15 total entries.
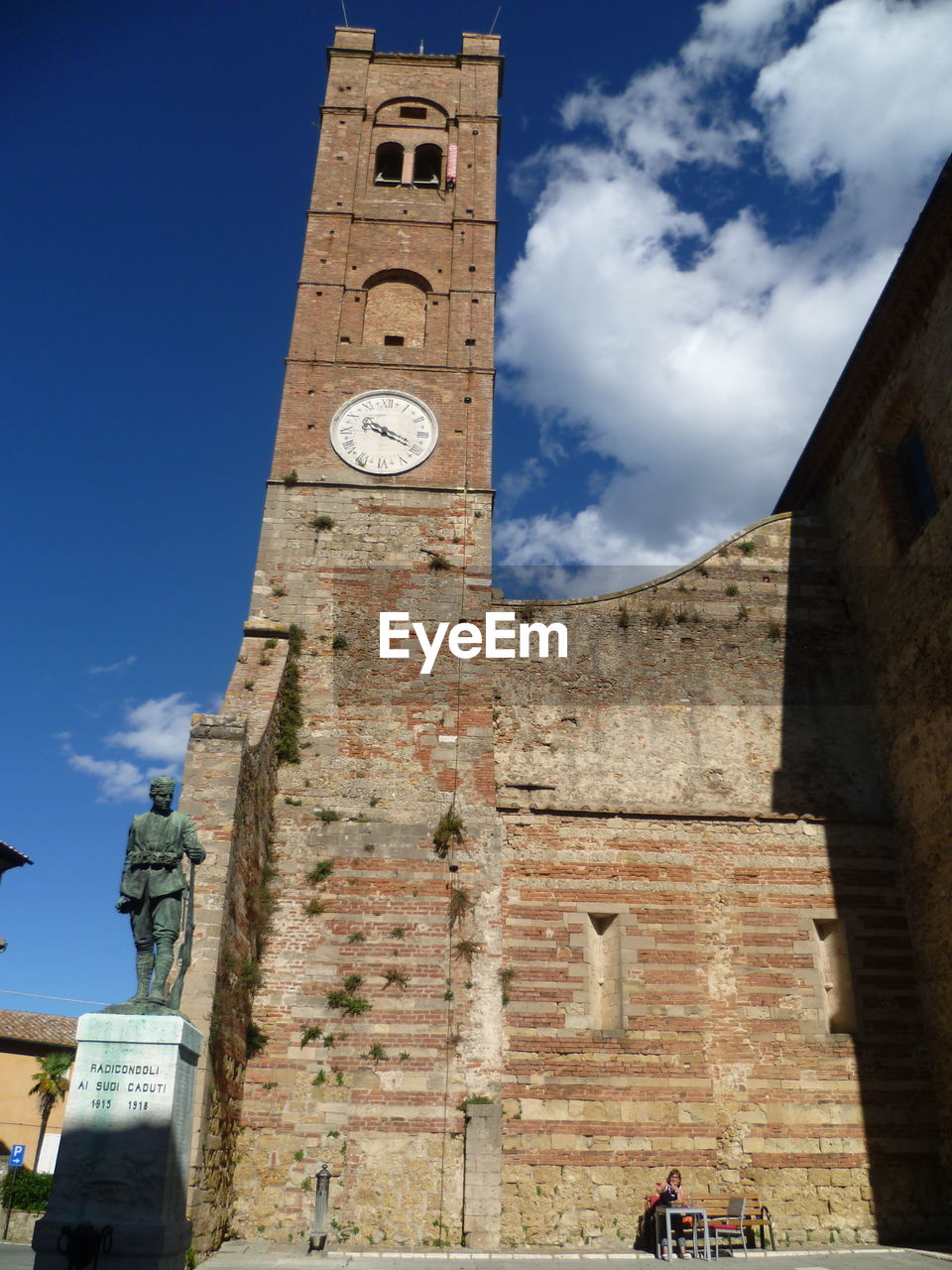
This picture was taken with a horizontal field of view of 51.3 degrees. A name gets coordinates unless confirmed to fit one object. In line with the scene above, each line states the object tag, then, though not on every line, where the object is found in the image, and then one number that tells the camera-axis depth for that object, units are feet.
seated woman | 35.61
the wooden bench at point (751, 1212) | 36.70
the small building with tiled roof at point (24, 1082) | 103.81
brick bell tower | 36.55
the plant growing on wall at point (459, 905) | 41.65
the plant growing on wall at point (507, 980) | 40.50
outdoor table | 34.45
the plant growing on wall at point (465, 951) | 40.93
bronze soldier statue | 26.08
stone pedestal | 22.58
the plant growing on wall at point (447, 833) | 43.21
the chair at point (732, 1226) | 35.50
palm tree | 102.63
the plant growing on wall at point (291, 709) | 45.42
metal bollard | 34.83
